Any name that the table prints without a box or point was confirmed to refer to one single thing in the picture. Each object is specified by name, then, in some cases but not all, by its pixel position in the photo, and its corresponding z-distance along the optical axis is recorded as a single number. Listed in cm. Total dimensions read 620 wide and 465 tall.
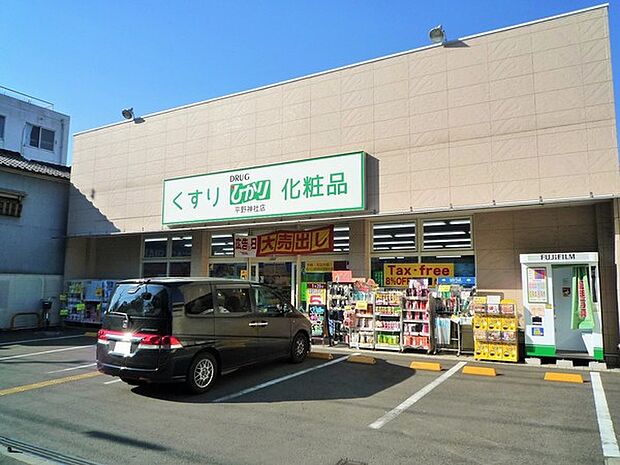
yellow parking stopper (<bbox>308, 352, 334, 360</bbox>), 933
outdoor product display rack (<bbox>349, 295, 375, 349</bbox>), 1045
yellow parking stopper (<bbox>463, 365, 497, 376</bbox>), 792
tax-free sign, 1048
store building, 851
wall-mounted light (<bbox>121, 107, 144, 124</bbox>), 1472
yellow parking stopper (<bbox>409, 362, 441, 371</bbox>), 830
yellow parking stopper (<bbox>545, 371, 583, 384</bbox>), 737
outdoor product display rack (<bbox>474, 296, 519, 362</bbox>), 885
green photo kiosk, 834
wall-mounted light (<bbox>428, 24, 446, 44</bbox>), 995
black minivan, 622
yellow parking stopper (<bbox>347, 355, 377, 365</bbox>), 888
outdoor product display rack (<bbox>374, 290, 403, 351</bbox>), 1013
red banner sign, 1177
